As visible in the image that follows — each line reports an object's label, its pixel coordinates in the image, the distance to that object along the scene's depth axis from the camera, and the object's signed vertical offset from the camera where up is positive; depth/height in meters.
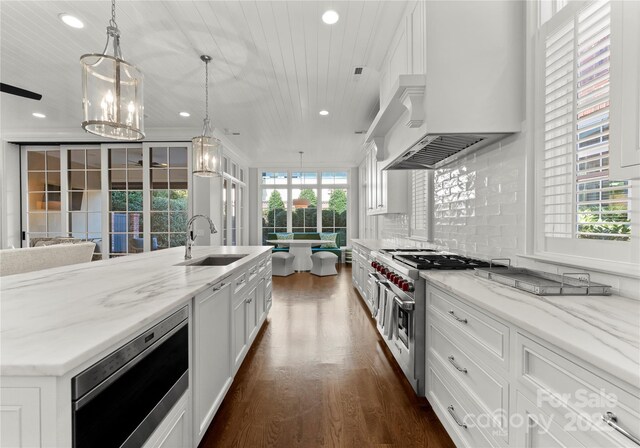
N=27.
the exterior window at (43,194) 5.74 +0.54
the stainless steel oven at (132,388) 0.77 -0.54
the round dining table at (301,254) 7.06 -0.80
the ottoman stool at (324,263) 6.50 -0.94
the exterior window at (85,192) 5.65 +0.57
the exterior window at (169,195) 5.50 +0.50
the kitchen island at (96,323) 0.70 -0.33
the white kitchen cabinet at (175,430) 1.08 -0.85
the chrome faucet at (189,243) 2.55 -0.19
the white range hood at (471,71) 1.79 +0.93
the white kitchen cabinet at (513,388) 0.76 -0.57
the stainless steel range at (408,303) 1.95 -0.60
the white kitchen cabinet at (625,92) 0.95 +0.44
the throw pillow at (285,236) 8.42 -0.43
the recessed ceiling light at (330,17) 2.30 +1.66
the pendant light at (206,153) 3.06 +0.73
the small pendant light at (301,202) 8.17 +0.54
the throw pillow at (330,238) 8.04 -0.48
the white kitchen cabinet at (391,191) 3.96 +0.42
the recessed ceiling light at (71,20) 2.41 +1.71
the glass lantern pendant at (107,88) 1.60 +0.75
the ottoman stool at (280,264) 6.41 -0.95
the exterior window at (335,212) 8.77 +0.28
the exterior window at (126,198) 5.55 +0.45
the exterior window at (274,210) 8.86 +0.34
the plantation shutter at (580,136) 1.30 +0.43
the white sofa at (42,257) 2.49 -0.34
